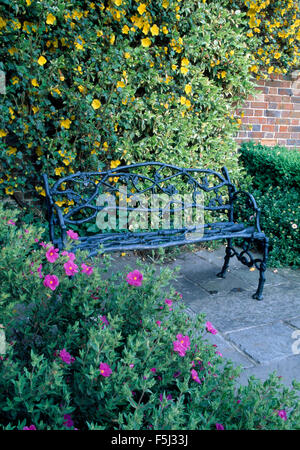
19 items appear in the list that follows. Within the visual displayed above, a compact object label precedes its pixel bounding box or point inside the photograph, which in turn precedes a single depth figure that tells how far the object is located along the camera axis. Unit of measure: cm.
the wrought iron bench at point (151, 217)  289
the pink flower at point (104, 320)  129
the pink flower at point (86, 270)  151
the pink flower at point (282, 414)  110
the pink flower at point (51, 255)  145
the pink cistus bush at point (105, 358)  107
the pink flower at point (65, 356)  118
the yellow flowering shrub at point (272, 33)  449
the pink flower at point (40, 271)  141
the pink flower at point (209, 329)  150
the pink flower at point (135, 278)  140
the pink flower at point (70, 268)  140
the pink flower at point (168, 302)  146
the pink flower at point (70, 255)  147
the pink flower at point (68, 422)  107
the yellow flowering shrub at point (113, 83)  333
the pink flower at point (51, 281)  133
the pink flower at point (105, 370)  108
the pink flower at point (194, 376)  126
